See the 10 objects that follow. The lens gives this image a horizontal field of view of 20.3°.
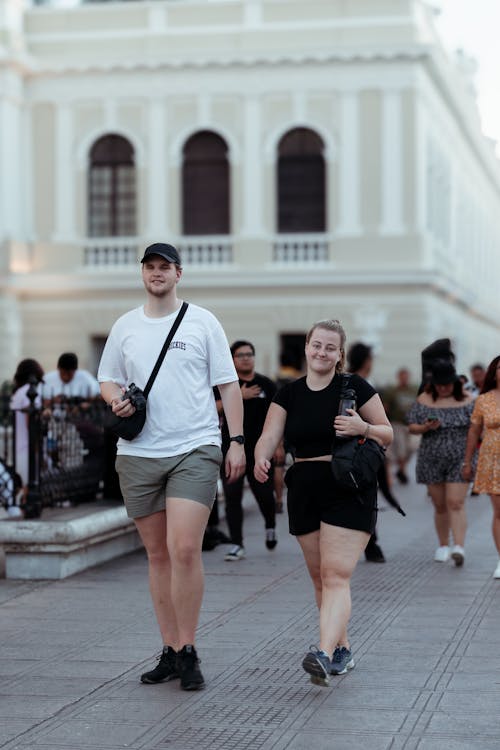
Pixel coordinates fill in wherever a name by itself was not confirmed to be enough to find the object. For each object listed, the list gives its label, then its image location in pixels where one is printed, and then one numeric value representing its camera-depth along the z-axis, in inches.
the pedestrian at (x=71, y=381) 527.5
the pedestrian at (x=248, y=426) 457.4
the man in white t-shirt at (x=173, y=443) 262.4
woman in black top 265.9
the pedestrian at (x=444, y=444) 446.9
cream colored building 1238.3
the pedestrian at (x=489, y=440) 416.5
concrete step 402.3
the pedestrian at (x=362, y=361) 500.1
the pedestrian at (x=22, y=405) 454.3
